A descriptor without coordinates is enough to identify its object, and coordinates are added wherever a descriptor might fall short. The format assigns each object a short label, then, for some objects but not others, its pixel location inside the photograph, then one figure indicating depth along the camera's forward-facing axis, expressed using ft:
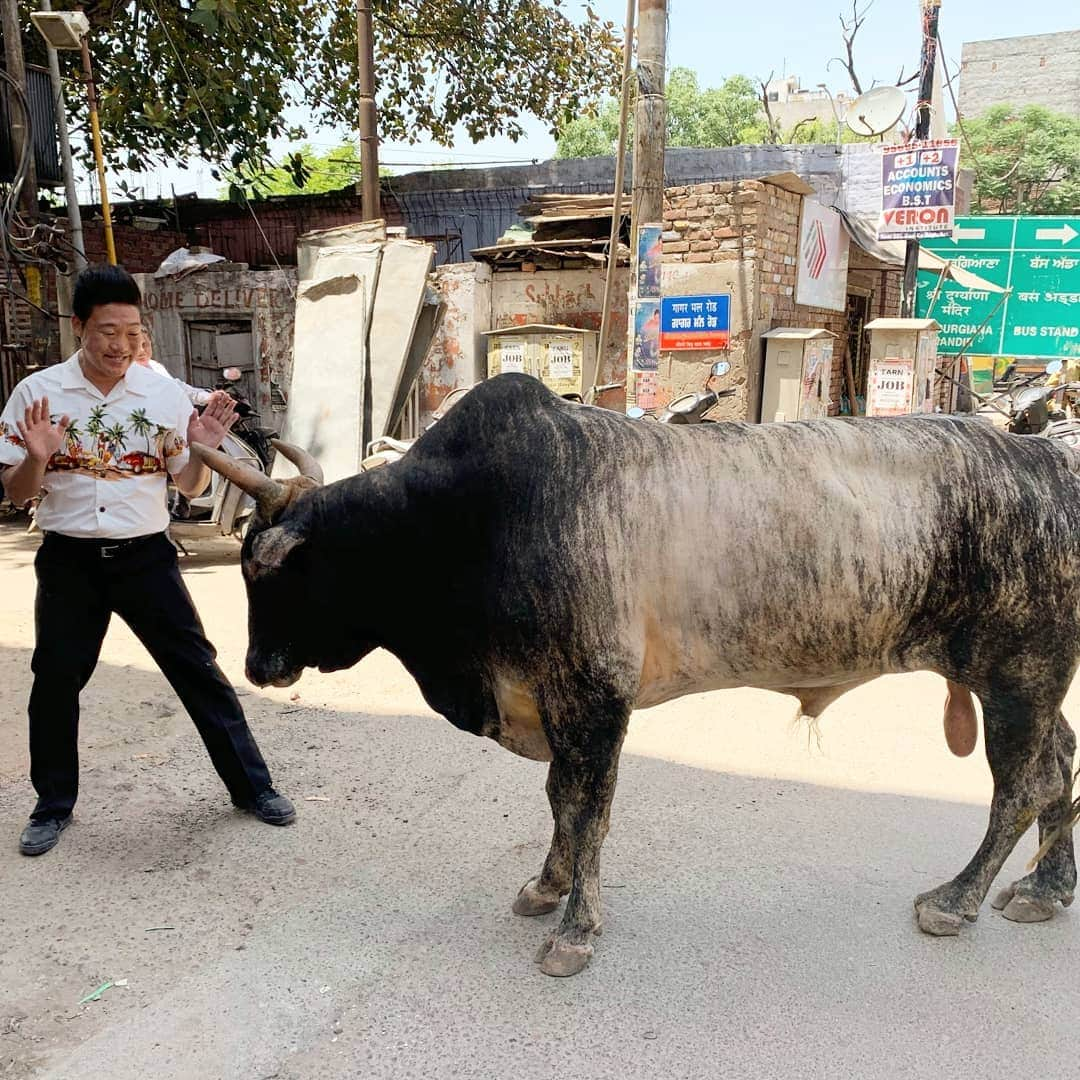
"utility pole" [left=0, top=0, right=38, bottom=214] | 34.06
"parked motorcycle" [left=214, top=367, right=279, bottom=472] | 30.73
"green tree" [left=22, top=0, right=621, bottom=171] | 39.19
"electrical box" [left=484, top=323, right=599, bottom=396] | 32.78
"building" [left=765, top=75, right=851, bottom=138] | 137.80
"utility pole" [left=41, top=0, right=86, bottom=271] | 30.53
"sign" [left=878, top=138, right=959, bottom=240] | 30.04
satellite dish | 32.86
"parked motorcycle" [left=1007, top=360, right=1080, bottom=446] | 35.55
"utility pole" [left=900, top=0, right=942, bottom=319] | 31.53
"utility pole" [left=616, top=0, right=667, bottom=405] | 23.26
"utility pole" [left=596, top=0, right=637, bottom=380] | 26.71
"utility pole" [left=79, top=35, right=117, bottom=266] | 27.22
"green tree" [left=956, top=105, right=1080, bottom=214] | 91.61
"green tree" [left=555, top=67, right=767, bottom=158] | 118.11
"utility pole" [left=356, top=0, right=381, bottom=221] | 37.70
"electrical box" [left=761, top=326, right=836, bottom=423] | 29.96
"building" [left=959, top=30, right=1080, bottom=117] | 114.11
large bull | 8.78
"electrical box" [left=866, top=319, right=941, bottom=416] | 31.35
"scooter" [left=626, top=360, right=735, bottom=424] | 26.61
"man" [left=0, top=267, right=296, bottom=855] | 10.47
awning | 38.52
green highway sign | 37.81
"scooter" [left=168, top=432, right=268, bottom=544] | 26.84
